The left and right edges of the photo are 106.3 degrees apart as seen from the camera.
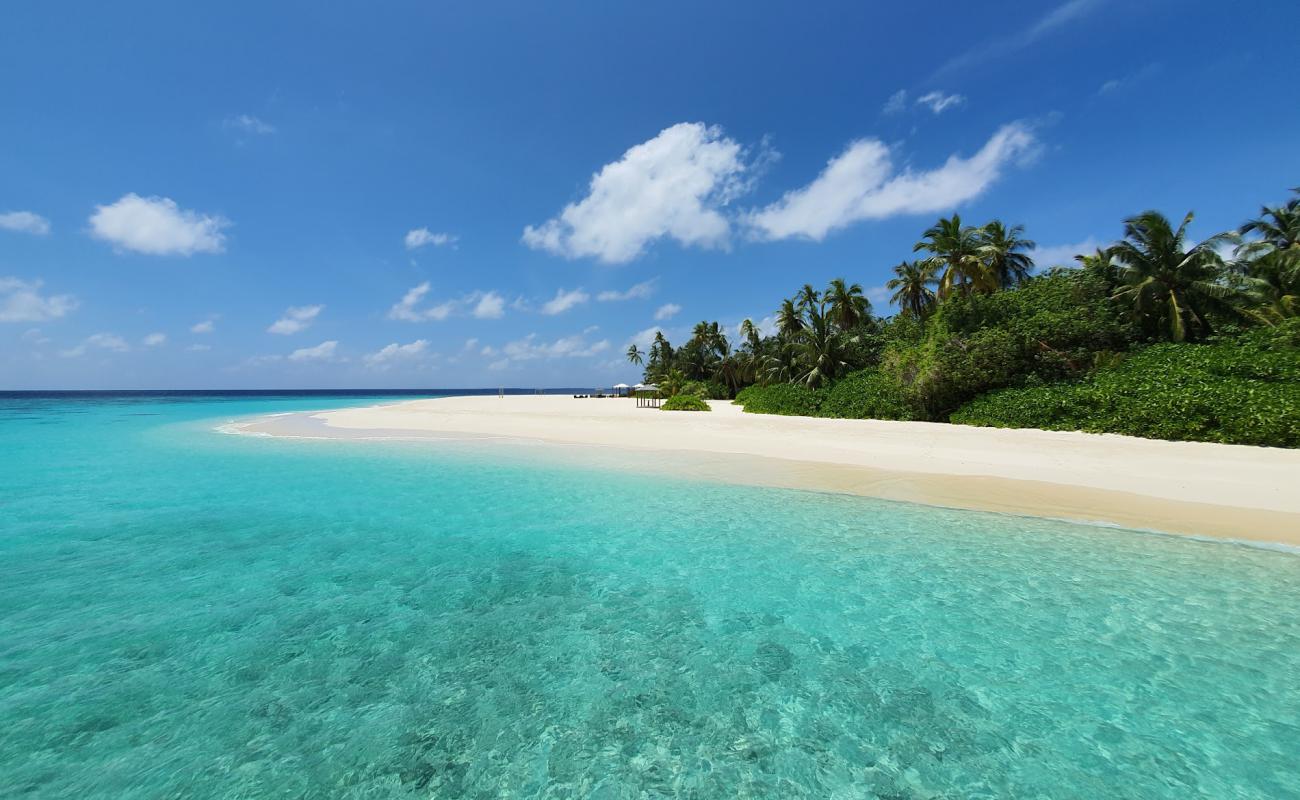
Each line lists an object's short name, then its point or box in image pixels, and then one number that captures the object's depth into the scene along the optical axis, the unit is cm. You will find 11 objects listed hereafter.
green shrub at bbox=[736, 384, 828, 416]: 3095
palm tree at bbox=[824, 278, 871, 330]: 4094
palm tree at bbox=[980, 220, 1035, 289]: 3116
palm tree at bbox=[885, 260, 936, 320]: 3697
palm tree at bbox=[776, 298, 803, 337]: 4756
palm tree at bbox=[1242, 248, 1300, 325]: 2114
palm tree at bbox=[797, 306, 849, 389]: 3319
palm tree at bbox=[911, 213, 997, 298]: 2908
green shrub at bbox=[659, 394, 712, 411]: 3888
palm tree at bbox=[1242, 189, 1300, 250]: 2730
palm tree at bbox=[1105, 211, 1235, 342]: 2203
